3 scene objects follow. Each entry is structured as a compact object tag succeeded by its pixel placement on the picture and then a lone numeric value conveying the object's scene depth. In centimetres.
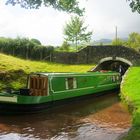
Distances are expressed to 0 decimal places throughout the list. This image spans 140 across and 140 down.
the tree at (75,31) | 2105
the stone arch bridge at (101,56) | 1522
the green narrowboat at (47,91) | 759
